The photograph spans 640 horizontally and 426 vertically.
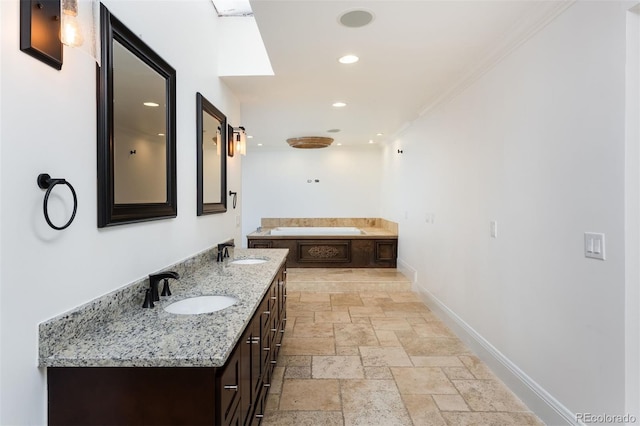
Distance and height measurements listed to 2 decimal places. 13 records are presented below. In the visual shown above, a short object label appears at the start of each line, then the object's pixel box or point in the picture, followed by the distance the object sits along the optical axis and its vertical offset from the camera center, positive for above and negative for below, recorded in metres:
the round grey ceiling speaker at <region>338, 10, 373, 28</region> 1.95 +1.19
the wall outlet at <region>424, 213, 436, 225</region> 3.81 -0.13
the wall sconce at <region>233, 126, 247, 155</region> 3.27 +0.71
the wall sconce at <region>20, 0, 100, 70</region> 0.94 +0.56
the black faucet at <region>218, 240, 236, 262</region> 2.59 -0.36
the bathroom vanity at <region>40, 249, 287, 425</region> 1.01 -0.51
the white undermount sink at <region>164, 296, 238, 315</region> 1.62 -0.50
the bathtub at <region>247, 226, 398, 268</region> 5.71 -0.74
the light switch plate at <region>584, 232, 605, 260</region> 1.51 -0.18
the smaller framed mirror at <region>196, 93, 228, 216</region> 2.35 +0.42
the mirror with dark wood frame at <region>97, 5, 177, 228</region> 1.32 +0.38
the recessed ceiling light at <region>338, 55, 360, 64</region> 2.54 +1.20
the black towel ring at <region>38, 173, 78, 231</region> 0.99 +0.07
